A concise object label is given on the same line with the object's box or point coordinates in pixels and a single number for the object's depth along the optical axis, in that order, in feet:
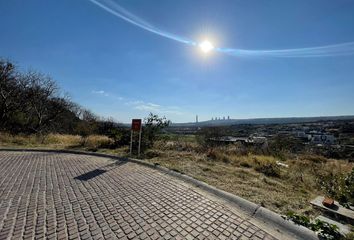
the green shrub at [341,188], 14.07
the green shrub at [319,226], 10.27
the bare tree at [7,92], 61.31
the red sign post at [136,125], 31.13
